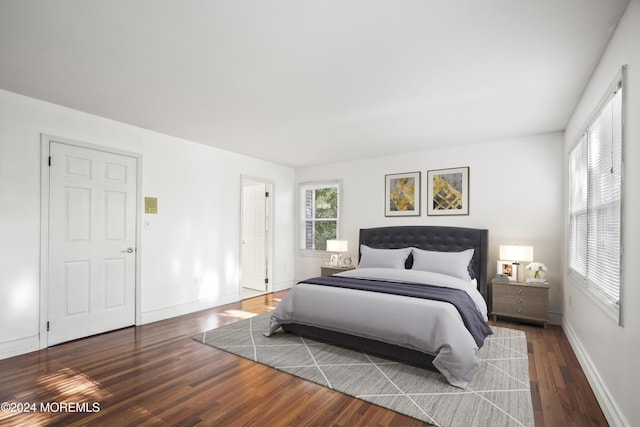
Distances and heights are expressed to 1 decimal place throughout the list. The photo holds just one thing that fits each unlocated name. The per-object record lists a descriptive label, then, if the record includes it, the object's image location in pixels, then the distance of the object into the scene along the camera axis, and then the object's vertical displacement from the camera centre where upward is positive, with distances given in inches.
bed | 104.6 -34.6
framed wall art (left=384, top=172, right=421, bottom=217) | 210.1 +13.2
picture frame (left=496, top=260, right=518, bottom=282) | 171.0 -28.8
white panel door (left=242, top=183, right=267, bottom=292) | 246.1 -19.1
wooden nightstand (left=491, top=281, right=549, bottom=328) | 157.5 -42.9
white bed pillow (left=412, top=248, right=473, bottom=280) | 162.6 -25.0
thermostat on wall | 165.6 +3.2
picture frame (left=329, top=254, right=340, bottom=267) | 230.8 -33.6
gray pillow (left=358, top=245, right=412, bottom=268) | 182.7 -25.5
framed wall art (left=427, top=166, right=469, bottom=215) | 193.5 +14.2
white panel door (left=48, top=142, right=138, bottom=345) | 134.3 -13.9
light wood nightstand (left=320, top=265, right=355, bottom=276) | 219.3 -38.4
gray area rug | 85.2 -52.6
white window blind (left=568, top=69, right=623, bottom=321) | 81.8 +3.6
